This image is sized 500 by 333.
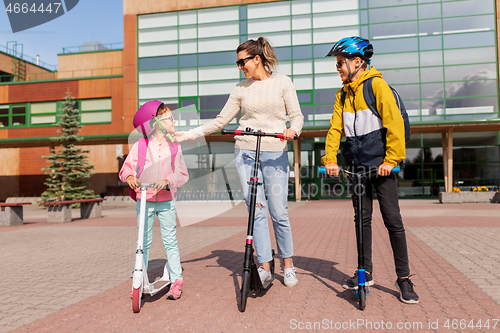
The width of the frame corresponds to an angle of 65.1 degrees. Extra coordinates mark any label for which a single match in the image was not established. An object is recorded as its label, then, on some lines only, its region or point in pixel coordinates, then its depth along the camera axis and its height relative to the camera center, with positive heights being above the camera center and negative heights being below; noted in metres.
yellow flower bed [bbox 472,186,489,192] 19.78 -0.81
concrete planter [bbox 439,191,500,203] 18.94 -1.17
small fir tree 20.53 +0.47
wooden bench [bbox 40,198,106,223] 11.96 -1.11
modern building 22.70 +6.66
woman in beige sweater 3.57 +0.35
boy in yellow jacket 3.11 +0.27
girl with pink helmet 3.34 +0.04
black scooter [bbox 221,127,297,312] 3.02 -0.59
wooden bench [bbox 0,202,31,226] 11.18 -1.11
